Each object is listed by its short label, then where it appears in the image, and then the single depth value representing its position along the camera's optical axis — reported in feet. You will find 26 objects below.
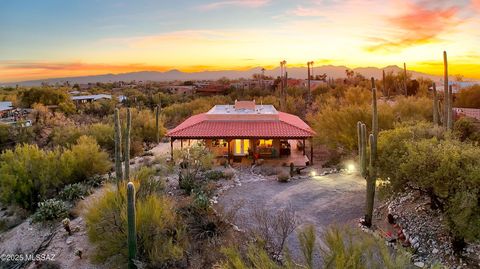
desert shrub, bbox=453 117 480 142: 70.79
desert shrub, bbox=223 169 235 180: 64.57
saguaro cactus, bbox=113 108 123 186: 43.96
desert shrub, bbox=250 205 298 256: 36.09
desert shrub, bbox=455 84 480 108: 112.16
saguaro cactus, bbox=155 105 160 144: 104.12
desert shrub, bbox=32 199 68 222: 50.21
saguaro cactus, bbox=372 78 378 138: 43.70
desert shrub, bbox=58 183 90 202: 56.95
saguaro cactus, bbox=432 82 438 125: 63.69
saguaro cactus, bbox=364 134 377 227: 42.86
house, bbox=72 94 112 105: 199.62
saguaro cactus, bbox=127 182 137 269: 32.71
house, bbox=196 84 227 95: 222.38
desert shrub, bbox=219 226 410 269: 21.15
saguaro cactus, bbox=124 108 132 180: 43.60
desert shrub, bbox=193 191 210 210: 45.59
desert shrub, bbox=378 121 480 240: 33.50
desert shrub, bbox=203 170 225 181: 63.37
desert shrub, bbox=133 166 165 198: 45.47
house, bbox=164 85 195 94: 272.72
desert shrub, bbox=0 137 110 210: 58.18
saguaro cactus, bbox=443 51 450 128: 57.31
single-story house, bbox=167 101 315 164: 77.00
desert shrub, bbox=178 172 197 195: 55.85
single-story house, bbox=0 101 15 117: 151.23
